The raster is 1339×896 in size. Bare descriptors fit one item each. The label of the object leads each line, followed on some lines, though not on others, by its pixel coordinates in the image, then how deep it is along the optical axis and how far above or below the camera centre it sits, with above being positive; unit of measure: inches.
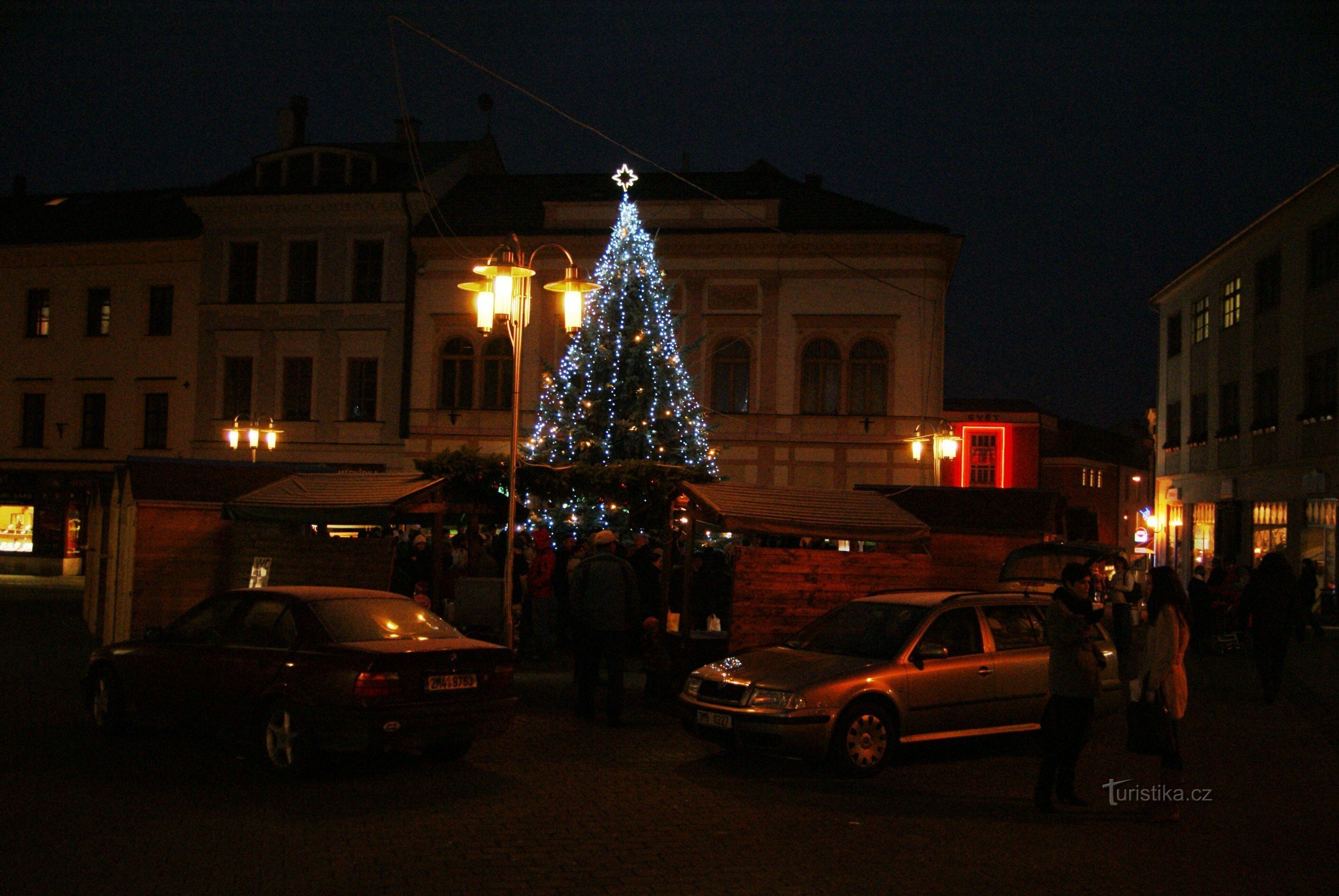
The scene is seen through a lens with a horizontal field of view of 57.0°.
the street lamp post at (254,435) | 1103.0 +62.3
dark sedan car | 365.4 -55.2
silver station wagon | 393.7 -54.2
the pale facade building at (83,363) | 1533.0 +168.2
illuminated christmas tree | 1041.5 +107.3
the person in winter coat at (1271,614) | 613.9 -40.9
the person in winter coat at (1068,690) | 345.1 -45.9
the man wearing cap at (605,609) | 491.2 -39.3
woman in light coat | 340.5 -37.0
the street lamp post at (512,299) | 569.0 +102.5
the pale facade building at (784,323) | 1385.3 +220.9
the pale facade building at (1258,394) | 1176.2 +153.1
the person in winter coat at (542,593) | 679.7 -47.4
